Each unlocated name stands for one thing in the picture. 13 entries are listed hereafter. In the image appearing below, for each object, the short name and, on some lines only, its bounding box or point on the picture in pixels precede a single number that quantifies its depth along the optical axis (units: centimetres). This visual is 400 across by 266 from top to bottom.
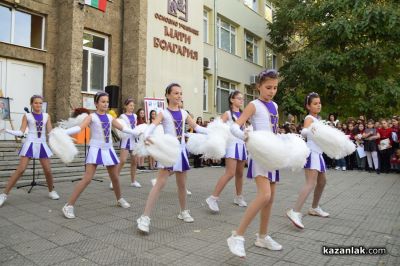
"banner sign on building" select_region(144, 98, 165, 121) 1529
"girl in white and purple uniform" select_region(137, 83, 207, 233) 478
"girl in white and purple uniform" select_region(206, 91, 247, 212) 604
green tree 1788
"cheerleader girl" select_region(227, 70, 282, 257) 379
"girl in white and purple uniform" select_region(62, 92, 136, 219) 551
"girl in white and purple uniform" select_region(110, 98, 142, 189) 829
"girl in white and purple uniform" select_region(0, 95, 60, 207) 670
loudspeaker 1289
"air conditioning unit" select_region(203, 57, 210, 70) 2014
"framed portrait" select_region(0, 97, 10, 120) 1012
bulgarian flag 1438
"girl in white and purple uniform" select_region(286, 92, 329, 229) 520
